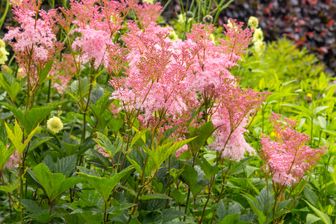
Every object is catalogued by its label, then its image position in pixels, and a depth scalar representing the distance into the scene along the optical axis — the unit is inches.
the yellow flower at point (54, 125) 88.1
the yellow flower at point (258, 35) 167.5
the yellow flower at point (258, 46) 164.4
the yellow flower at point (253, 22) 146.3
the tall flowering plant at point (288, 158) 71.7
